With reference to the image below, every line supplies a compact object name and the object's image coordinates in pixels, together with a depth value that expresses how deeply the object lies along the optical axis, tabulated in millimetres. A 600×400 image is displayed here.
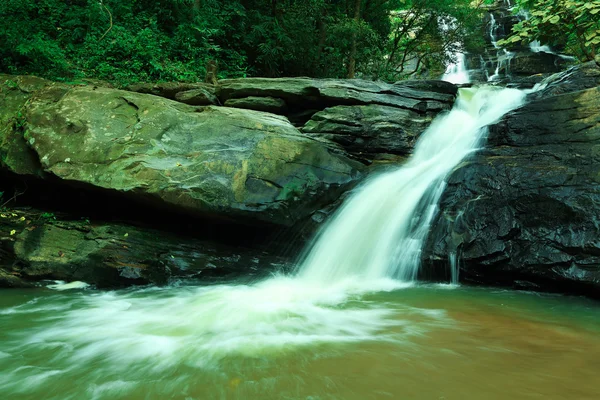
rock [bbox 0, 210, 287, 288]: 5129
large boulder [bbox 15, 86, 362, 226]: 5484
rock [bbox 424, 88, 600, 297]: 4816
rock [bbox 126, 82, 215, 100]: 7898
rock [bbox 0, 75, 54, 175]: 5926
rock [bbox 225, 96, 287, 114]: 7773
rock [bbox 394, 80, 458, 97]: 8672
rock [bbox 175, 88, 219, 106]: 7652
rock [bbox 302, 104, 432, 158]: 7398
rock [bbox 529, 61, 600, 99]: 6941
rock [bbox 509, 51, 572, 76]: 16250
